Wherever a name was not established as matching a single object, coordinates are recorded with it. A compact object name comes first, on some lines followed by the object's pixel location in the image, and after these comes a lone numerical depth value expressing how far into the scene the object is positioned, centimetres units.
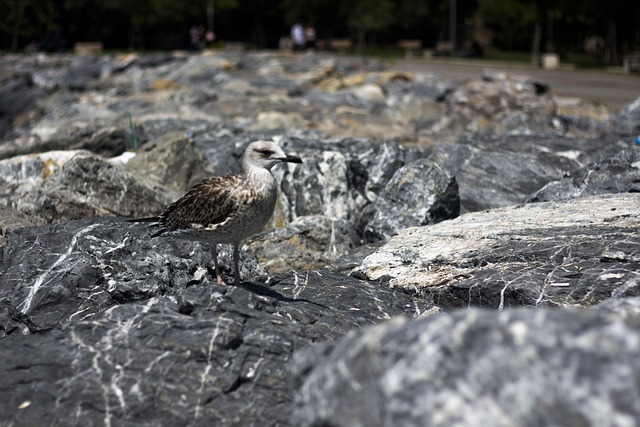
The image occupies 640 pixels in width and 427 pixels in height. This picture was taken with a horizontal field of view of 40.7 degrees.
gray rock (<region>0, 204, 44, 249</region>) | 765
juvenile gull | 566
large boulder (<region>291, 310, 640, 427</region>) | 275
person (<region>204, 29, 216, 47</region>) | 5472
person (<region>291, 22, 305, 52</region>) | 5356
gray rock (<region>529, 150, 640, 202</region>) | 863
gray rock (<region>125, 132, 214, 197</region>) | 1016
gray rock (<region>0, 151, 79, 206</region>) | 988
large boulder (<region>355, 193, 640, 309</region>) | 595
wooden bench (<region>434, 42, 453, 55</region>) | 5300
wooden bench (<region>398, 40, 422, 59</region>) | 6338
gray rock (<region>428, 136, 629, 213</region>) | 978
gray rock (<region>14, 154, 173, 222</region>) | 833
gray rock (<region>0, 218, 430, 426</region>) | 444
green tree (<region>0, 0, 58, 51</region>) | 6266
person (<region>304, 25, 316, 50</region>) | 5467
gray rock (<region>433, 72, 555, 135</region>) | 1512
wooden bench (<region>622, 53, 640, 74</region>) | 3126
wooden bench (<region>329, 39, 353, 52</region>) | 6190
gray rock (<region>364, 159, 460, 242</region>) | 852
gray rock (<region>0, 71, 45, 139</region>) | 2512
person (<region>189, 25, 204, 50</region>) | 5572
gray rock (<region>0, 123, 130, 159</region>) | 1200
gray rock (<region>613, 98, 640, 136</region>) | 1362
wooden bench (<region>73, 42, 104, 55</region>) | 5745
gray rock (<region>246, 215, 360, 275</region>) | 770
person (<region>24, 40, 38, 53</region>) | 6060
